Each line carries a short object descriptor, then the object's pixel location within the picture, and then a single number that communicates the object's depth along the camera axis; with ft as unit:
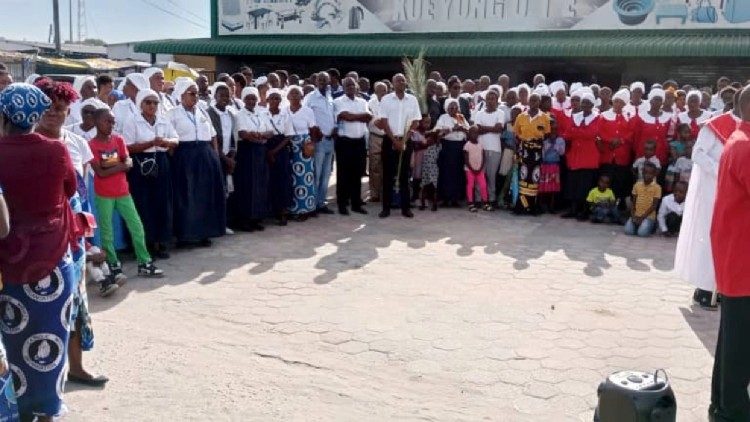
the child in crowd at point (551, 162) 29.89
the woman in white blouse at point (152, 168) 21.09
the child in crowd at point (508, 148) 31.09
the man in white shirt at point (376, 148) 30.60
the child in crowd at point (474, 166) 31.09
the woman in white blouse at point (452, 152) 30.96
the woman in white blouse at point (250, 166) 25.82
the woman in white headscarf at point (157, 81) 23.86
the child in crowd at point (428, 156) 30.99
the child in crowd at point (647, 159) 28.14
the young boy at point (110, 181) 18.51
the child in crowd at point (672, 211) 26.91
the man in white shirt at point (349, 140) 29.66
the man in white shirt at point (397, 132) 29.22
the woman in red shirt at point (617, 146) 29.19
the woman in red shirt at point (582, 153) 29.43
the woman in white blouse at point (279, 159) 27.12
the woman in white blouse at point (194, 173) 22.79
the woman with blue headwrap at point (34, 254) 10.26
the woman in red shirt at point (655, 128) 28.91
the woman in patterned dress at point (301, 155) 28.17
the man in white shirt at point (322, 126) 29.71
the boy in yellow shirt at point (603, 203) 29.32
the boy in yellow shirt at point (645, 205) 27.17
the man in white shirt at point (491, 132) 30.94
